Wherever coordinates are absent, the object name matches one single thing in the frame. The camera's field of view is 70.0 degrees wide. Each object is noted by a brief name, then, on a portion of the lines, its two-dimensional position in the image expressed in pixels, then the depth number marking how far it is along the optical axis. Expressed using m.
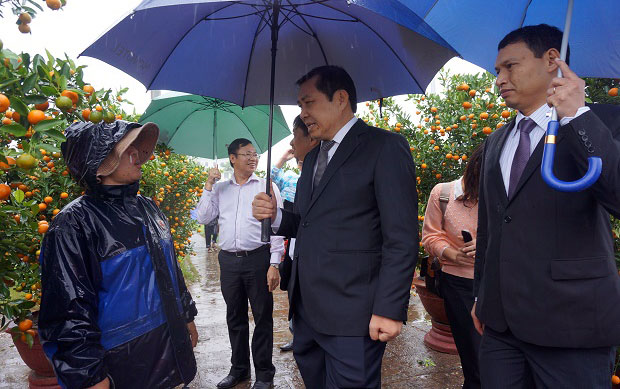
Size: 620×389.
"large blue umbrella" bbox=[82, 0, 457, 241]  2.50
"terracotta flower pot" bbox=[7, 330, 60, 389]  3.41
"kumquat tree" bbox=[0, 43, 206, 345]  1.57
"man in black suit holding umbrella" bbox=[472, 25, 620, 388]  1.53
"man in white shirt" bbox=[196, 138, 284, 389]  3.62
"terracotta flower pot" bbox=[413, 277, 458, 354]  4.12
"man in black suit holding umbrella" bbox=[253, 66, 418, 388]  1.88
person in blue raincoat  1.64
